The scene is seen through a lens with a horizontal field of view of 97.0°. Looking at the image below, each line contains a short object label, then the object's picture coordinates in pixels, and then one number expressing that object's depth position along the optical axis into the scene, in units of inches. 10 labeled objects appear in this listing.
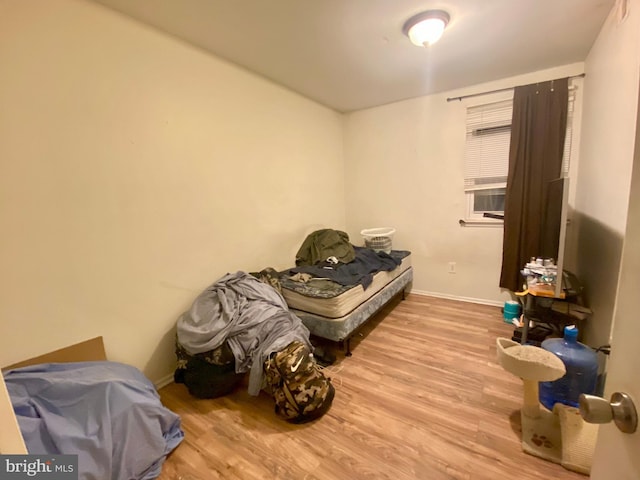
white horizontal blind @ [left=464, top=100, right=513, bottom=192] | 118.3
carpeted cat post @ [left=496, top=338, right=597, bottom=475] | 53.4
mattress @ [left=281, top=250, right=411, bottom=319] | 88.4
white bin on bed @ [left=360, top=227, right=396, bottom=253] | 139.3
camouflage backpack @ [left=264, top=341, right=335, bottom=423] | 66.5
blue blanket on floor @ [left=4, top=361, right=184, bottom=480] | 48.8
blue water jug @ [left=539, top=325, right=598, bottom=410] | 64.2
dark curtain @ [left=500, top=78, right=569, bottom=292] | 106.1
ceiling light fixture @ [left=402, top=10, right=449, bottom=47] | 73.2
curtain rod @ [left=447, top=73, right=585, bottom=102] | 115.8
